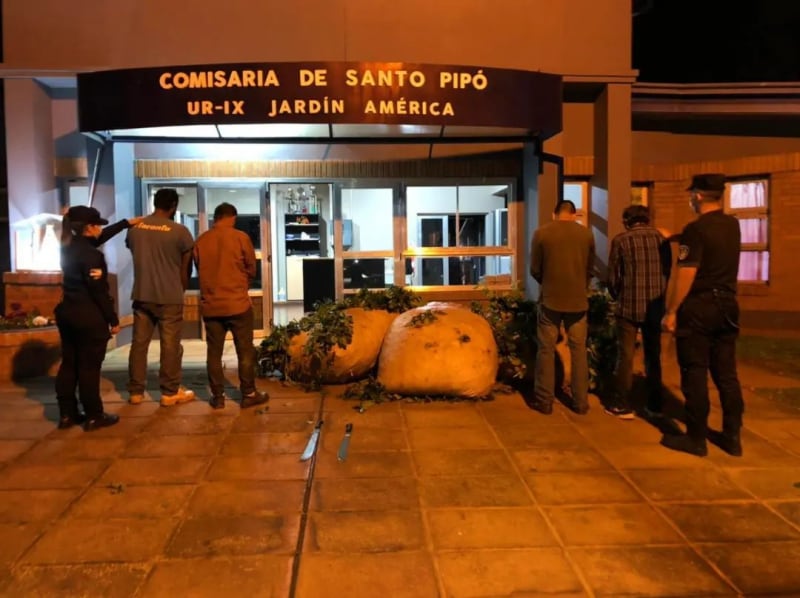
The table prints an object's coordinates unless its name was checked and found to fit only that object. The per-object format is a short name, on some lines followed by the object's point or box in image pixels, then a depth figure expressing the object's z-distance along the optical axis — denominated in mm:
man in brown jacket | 5910
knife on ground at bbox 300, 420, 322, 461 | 4863
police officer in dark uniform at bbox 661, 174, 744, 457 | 4789
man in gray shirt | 5926
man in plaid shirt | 5617
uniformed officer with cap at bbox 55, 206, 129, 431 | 5316
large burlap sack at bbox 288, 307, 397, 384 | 6625
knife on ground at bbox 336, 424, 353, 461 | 4855
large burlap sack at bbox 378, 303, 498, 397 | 6098
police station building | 7480
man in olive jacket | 5727
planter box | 7219
